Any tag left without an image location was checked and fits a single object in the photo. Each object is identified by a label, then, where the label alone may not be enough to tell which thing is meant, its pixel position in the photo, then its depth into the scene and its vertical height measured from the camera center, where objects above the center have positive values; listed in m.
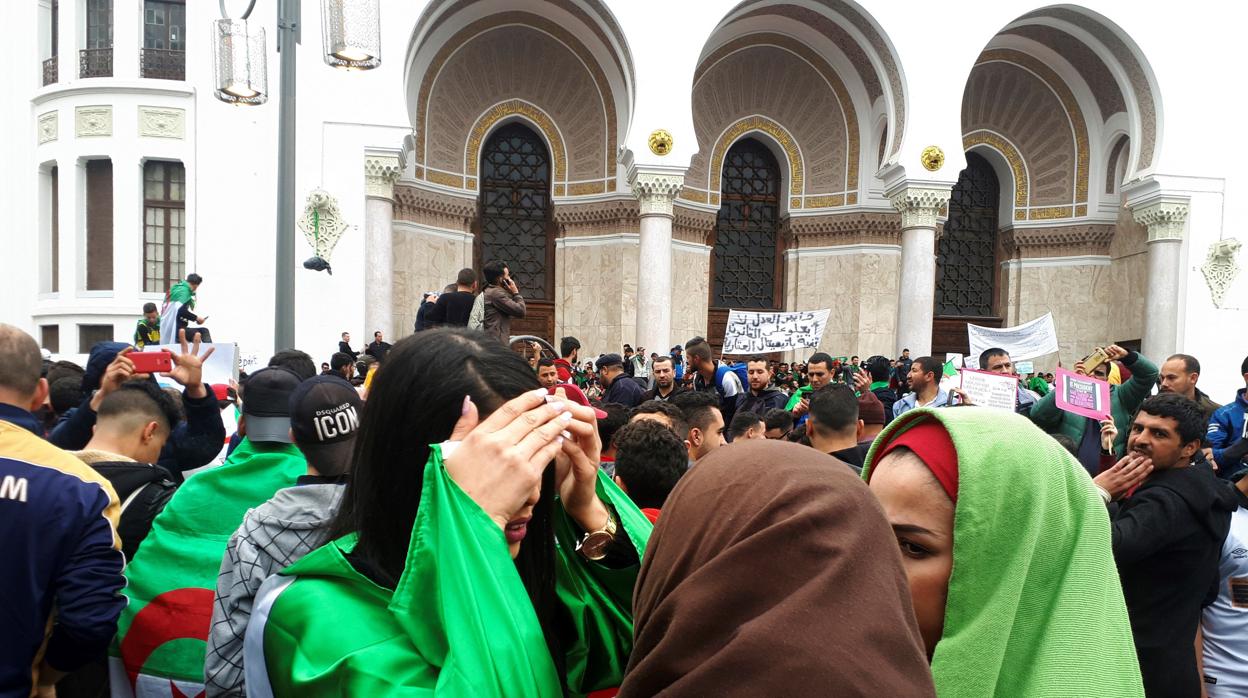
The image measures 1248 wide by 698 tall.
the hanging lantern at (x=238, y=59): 5.96 +1.63
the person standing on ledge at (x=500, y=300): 6.53 +0.00
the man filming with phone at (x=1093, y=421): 5.41 -0.66
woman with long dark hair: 1.06 -0.37
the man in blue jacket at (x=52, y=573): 2.05 -0.70
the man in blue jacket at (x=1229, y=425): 5.48 -0.69
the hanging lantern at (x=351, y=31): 5.16 +1.61
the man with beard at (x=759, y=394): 6.57 -0.69
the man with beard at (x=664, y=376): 7.09 -0.60
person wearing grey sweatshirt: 1.73 -0.54
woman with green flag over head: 1.23 -0.38
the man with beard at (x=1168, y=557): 2.79 -0.80
